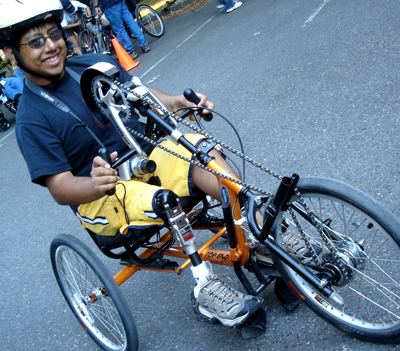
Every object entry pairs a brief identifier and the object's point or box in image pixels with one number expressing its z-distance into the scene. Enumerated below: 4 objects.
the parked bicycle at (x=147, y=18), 9.47
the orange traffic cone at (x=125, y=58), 8.33
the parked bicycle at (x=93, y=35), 9.20
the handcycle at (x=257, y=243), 1.73
